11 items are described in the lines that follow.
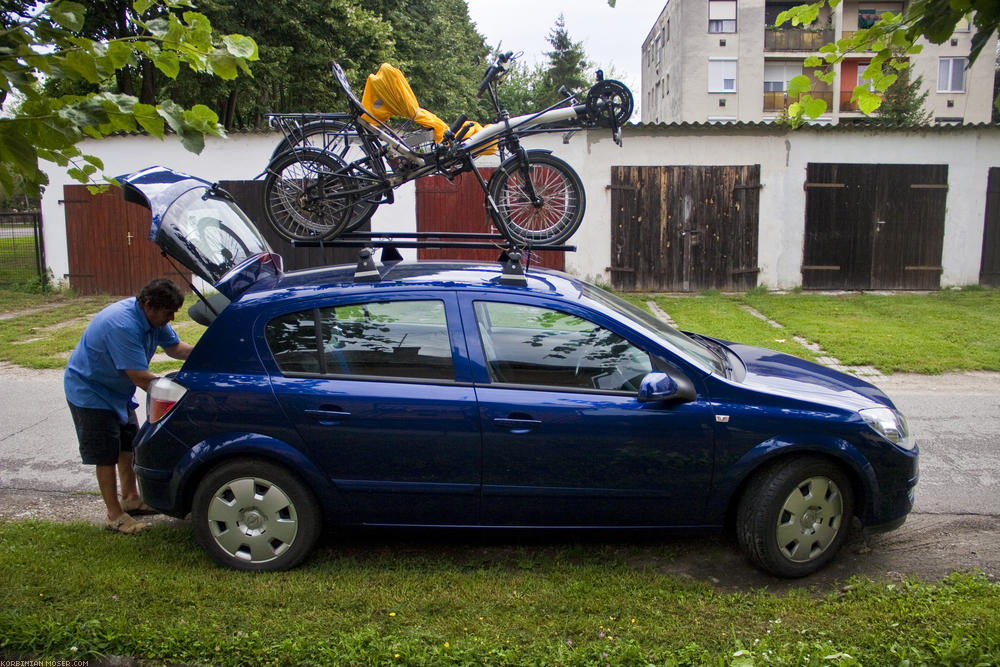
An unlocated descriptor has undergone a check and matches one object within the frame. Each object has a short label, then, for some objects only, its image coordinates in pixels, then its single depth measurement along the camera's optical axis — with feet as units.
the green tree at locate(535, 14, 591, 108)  209.56
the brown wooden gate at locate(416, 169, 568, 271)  49.34
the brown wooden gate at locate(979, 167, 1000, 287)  50.06
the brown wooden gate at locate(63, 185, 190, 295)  51.57
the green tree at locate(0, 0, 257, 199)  11.22
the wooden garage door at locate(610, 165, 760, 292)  49.62
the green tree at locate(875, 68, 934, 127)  108.46
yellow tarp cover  16.67
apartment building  149.38
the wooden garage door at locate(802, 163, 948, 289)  49.78
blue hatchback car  13.71
